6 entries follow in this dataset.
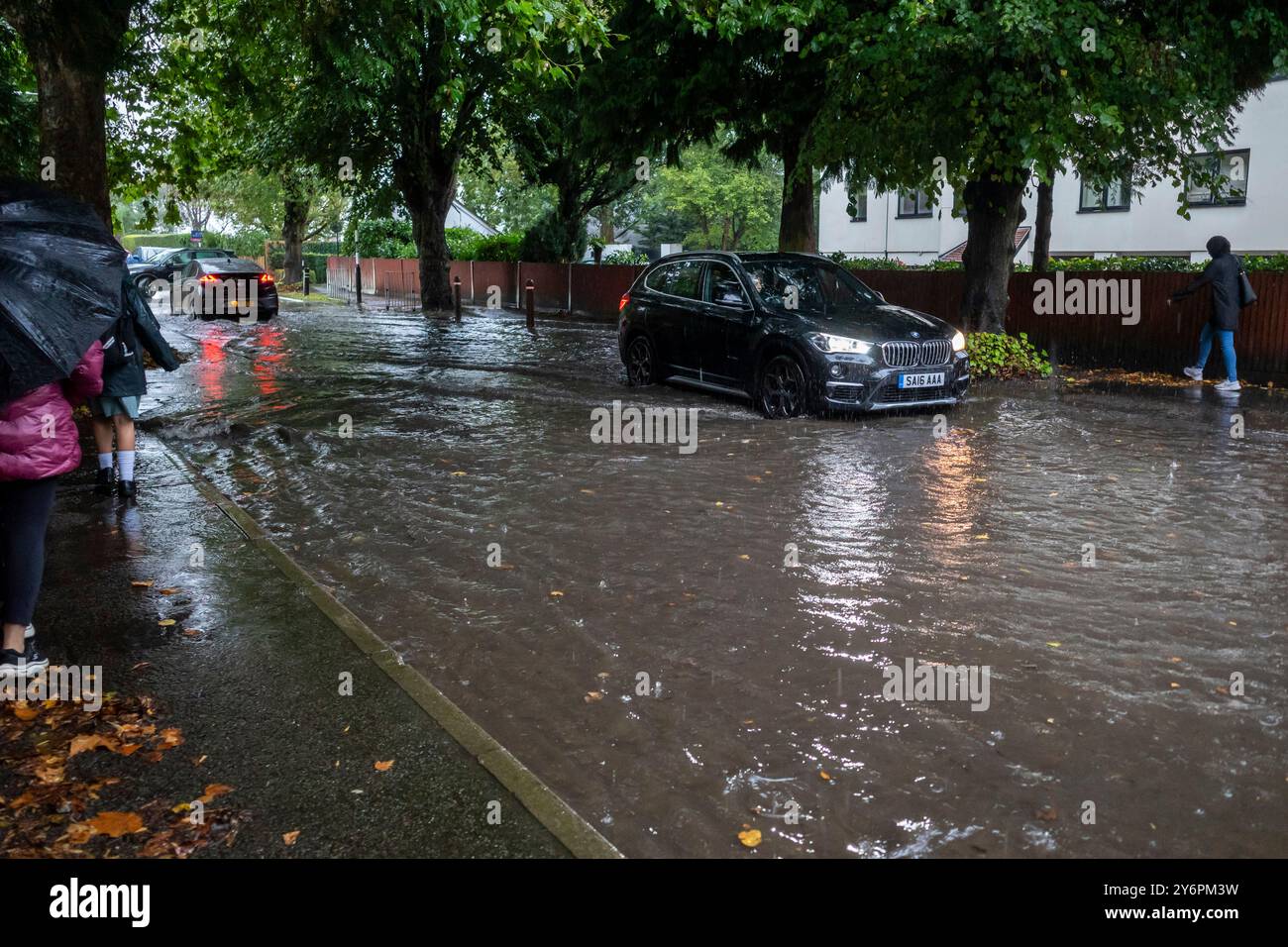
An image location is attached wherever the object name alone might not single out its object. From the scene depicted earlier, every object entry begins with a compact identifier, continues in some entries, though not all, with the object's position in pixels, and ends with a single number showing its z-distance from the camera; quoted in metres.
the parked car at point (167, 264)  36.43
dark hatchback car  31.28
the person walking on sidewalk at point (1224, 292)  15.09
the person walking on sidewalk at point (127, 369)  8.27
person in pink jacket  4.75
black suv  12.31
